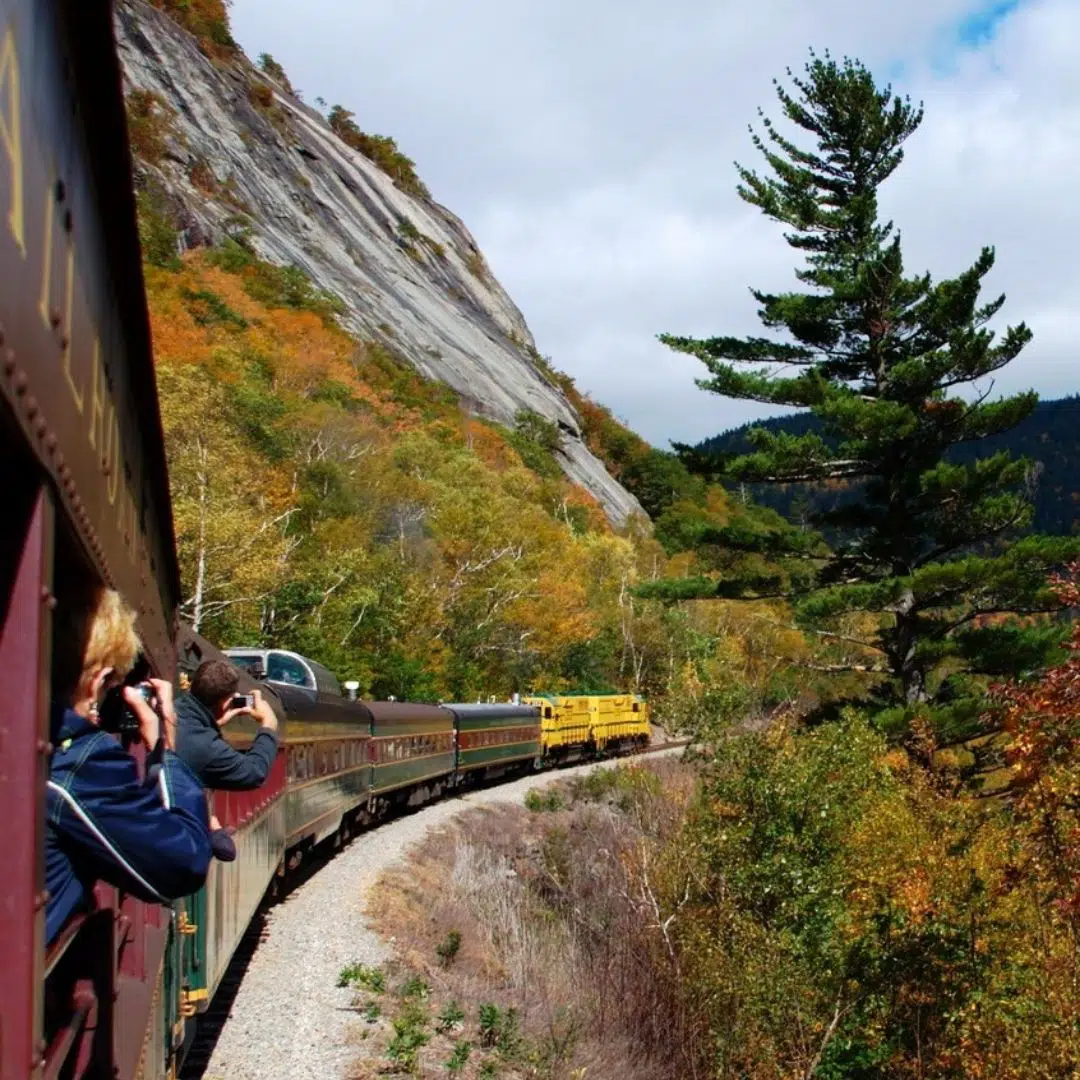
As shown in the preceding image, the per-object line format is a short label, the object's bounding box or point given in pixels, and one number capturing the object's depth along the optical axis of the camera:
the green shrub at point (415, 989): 10.35
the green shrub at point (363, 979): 10.27
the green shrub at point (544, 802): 28.40
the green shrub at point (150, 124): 64.75
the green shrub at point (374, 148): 107.56
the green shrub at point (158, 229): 59.55
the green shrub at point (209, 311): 56.31
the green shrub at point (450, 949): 12.43
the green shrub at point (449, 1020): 9.80
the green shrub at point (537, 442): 74.12
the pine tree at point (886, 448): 24.34
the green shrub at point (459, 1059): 8.69
